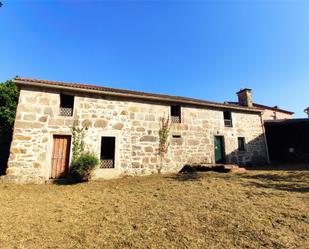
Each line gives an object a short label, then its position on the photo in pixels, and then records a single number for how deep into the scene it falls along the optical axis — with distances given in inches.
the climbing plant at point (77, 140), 354.0
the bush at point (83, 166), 327.3
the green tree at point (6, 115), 497.0
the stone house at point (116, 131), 332.5
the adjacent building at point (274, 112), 1125.4
